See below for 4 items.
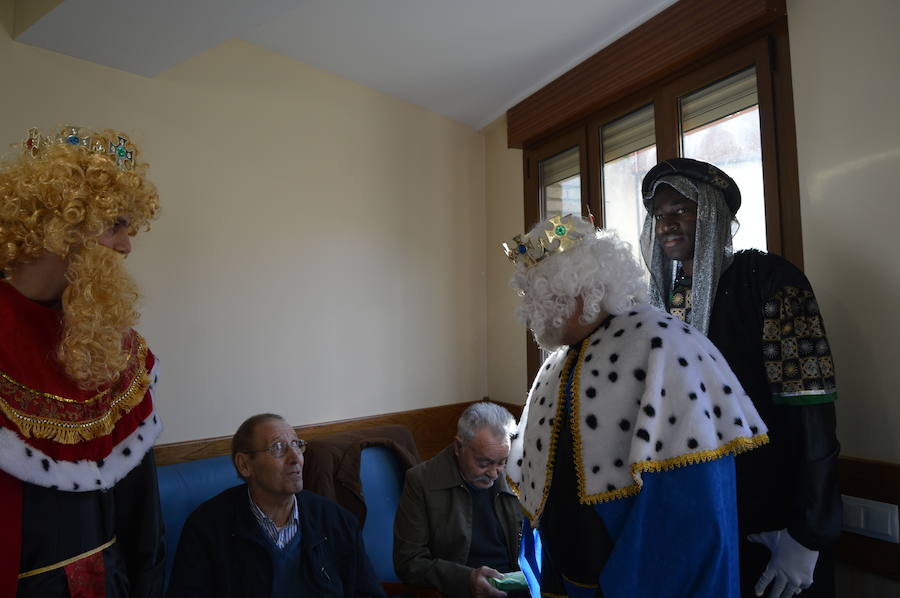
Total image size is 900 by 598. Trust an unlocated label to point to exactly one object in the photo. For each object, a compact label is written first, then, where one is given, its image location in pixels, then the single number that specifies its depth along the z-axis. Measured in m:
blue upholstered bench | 2.37
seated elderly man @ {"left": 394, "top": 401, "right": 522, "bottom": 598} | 2.30
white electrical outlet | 1.89
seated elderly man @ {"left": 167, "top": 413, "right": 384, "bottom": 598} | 1.88
